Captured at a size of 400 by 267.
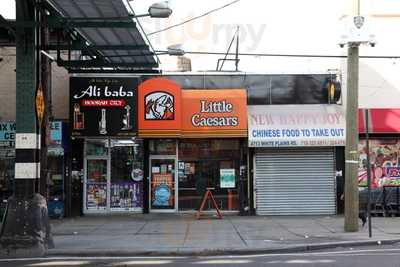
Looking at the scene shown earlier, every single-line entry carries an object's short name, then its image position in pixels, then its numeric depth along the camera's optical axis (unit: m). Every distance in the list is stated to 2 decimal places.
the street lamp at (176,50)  17.20
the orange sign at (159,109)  21.81
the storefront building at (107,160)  21.98
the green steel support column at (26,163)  13.84
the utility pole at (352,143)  16.80
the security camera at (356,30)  16.86
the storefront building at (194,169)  22.73
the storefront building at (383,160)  21.84
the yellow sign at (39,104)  14.53
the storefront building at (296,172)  22.48
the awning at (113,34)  13.48
